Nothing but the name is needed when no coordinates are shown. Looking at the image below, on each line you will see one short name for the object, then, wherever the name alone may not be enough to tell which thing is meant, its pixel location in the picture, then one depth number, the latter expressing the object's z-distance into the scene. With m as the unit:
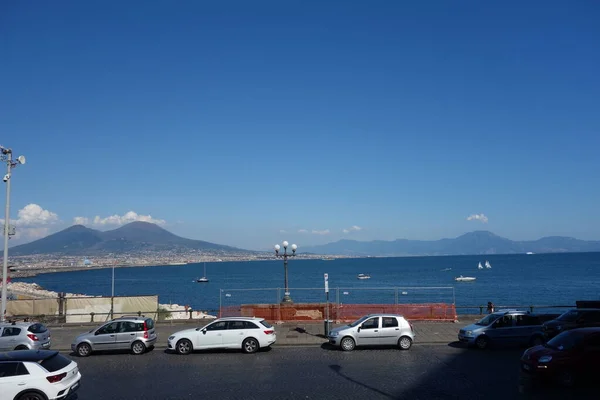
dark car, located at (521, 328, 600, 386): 14.12
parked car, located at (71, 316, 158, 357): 21.08
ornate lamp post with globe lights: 29.46
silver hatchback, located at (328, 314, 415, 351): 20.95
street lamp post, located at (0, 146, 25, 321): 26.03
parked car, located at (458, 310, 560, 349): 21.09
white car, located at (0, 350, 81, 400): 12.04
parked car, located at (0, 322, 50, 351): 20.53
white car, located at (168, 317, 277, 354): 20.66
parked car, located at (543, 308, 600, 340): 21.39
